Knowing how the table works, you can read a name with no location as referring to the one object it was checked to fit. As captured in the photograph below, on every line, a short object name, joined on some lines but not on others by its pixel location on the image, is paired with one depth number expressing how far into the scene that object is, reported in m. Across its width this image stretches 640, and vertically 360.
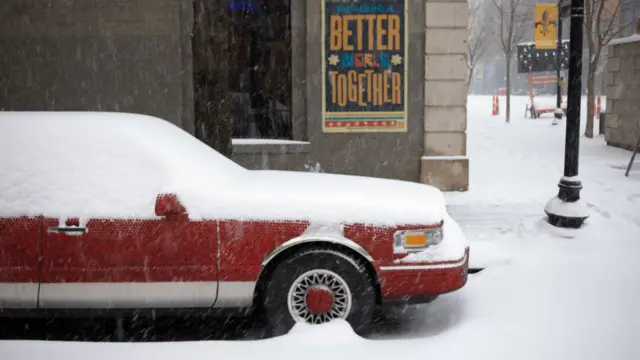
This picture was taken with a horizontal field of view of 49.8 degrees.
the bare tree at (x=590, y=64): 19.91
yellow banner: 24.31
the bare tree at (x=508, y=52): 27.10
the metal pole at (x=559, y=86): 23.23
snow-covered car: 4.70
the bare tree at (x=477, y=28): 57.22
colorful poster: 11.17
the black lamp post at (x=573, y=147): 8.20
